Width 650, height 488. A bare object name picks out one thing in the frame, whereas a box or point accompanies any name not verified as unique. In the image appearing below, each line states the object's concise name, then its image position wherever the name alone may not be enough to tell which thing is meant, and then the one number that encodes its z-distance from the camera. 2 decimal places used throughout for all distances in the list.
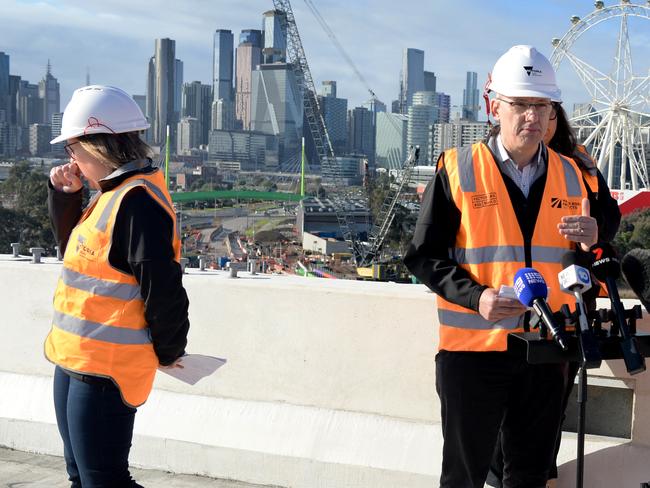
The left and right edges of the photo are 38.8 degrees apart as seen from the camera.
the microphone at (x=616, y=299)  2.27
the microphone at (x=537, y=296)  2.26
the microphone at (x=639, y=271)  2.44
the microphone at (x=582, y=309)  2.22
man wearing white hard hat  2.75
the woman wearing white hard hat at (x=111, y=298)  2.58
